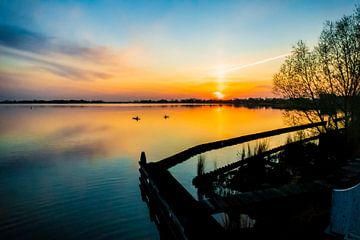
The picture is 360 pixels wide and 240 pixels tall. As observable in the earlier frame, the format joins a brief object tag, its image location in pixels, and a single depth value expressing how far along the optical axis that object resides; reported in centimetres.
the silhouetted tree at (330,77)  1900
